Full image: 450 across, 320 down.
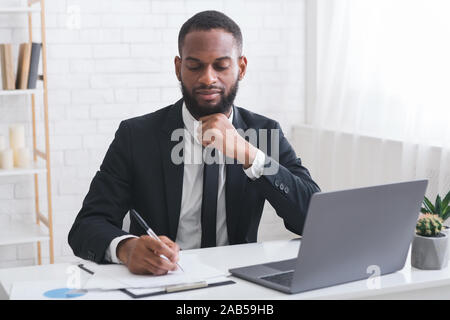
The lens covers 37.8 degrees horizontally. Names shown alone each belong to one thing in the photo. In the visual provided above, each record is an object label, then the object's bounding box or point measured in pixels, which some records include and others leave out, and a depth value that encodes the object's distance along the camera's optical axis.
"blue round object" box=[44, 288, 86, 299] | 1.41
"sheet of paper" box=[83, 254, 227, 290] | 1.47
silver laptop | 1.38
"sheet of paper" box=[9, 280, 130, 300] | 1.40
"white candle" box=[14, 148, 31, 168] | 3.38
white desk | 1.42
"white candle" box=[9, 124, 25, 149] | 3.36
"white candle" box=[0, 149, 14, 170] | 3.31
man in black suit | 1.95
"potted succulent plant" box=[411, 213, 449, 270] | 1.62
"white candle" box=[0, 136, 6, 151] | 3.32
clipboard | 1.41
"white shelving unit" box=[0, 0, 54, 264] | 3.27
